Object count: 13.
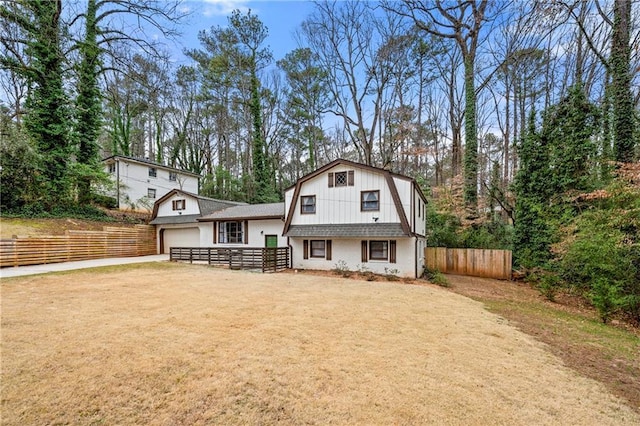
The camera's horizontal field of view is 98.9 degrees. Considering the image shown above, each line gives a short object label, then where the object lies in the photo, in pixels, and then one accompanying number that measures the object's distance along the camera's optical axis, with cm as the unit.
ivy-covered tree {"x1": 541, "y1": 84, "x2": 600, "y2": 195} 1280
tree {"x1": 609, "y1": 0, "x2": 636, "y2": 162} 1102
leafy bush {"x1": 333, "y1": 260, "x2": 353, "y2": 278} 1358
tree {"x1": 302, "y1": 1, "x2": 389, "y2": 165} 2044
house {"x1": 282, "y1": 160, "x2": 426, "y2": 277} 1301
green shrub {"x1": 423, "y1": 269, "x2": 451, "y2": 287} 1186
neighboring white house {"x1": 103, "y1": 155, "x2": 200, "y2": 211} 2389
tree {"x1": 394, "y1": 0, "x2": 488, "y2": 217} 1706
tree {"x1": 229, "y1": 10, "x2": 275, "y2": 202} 2439
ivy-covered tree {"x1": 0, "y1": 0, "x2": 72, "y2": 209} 1759
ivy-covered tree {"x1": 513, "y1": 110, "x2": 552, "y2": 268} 1380
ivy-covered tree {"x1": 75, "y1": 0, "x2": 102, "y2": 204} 1992
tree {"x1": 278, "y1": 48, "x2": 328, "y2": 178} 2323
